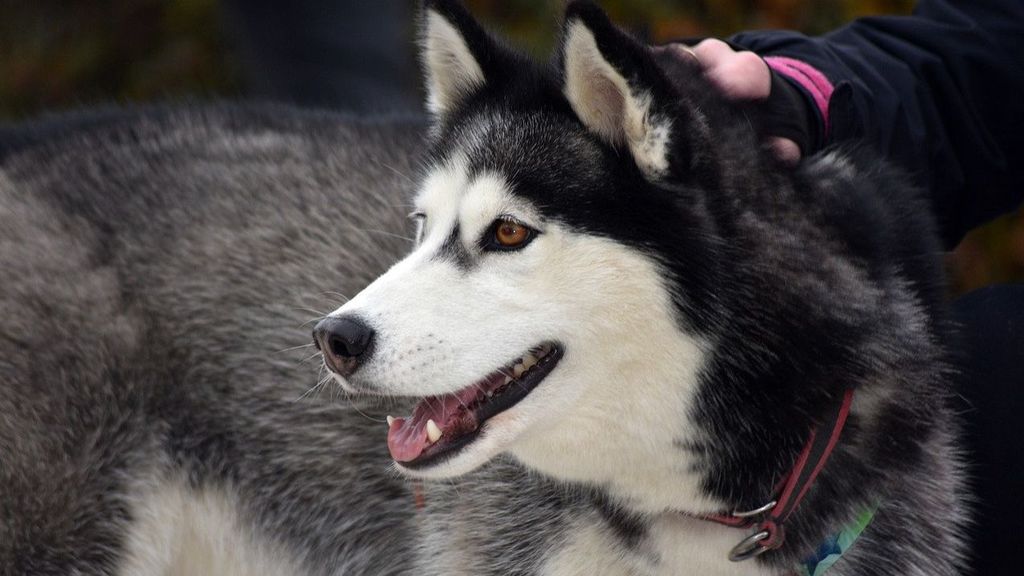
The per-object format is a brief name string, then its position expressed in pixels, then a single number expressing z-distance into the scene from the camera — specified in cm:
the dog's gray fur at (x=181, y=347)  559
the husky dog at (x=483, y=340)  440
